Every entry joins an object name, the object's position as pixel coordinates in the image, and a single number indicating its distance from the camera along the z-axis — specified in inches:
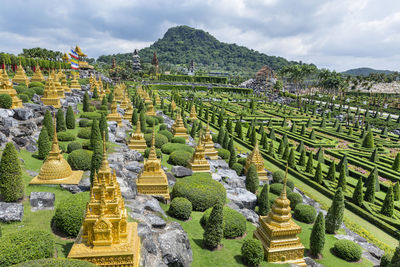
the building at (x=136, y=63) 5263.8
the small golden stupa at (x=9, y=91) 1038.4
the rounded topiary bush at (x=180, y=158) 1063.6
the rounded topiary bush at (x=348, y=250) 628.7
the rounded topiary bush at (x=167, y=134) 1411.3
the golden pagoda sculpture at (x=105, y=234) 384.8
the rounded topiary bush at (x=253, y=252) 521.7
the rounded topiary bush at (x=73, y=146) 947.3
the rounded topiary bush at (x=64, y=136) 1051.3
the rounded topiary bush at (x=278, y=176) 1040.1
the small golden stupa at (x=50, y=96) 1305.4
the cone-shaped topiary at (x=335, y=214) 721.6
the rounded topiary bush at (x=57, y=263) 313.4
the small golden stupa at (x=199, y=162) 987.3
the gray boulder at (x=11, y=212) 472.4
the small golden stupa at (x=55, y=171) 655.8
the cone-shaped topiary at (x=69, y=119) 1216.2
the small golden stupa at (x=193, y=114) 2022.3
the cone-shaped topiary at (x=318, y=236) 607.5
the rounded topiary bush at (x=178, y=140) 1357.0
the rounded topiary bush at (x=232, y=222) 628.4
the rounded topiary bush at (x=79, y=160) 797.2
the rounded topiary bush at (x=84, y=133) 1130.0
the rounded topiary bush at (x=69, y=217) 474.0
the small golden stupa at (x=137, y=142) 1163.9
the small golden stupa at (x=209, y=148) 1220.5
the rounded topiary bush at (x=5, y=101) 981.2
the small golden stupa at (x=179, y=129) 1484.3
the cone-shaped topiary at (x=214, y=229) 545.0
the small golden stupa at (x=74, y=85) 1964.8
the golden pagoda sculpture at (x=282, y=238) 554.9
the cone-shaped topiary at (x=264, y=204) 788.6
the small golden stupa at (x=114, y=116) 1455.1
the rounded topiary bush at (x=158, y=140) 1263.5
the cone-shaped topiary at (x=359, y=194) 914.0
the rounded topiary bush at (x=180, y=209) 666.8
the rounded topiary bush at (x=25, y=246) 354.0
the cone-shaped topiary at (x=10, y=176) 525.7
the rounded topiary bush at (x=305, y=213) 800.3
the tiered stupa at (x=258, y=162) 1055.0
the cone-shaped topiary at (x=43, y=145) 830.5
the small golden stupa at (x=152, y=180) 749.3
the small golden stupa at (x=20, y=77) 1520.7
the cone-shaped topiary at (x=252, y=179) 942.4
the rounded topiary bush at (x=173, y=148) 1205.1
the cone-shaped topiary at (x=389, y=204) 860.6
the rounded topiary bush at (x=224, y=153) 1272.1
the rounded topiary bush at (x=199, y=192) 730.2
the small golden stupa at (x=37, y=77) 1711.4
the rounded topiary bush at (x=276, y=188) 938.7
